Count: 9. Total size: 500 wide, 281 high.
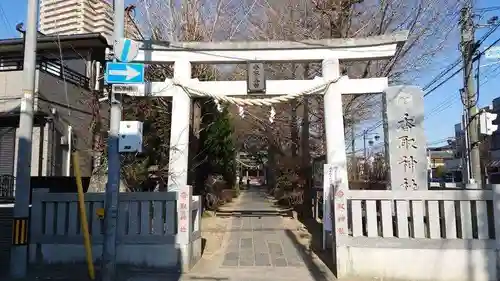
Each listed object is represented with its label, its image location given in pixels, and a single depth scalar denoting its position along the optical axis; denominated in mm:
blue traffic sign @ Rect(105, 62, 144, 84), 7954
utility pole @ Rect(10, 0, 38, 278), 8258
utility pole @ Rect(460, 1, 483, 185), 15531
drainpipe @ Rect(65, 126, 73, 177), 16172
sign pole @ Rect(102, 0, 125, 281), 7757
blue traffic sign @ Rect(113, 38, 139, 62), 8000
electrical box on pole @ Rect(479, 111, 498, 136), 15234
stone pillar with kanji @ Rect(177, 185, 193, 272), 8891
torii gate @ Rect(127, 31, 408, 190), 10242
